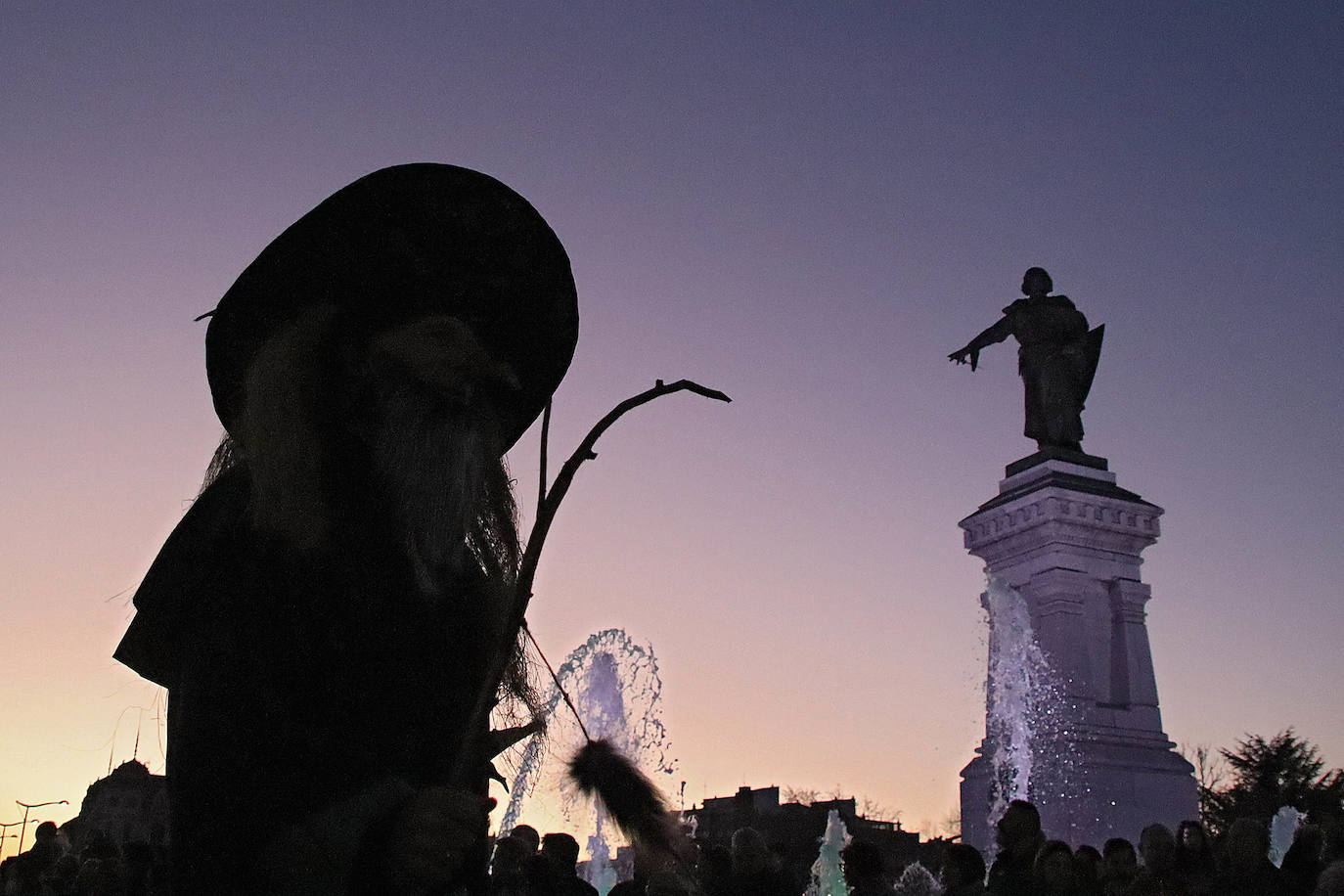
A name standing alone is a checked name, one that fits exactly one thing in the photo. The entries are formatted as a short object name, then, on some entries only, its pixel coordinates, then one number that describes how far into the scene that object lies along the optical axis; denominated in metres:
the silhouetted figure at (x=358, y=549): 1.46
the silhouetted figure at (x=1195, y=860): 6.76
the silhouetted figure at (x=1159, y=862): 6.64
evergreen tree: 25.64
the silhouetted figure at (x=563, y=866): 6.39
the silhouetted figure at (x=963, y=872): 6.80
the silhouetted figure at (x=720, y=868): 5.41
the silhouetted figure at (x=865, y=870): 6.77
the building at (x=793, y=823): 36.53
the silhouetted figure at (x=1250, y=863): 6.11
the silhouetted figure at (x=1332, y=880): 5.05
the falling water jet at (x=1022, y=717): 14.72
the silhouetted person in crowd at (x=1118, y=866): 7.34
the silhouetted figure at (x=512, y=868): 6.42
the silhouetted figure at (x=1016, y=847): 6.95
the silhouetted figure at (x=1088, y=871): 6.87
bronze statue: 17.84
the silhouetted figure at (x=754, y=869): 5.49
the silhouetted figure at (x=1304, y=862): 6.13
